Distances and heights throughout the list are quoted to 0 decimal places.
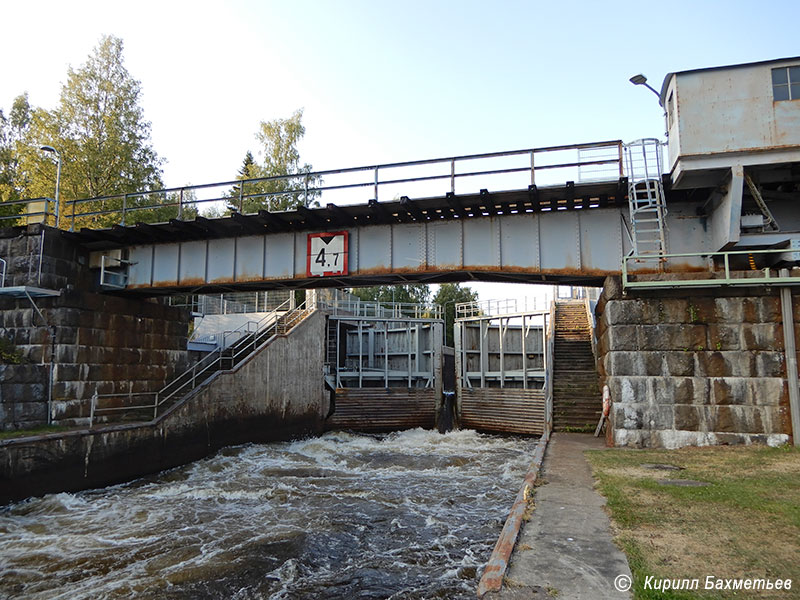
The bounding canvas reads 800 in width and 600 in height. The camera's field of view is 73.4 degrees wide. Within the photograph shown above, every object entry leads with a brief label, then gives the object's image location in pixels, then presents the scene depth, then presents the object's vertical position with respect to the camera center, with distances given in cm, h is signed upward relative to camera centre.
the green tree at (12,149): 2764 +1356
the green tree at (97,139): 2595 +1100
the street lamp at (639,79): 1335 +689
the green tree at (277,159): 3947 +1482
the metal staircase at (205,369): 1850 -54
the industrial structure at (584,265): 1277 +279
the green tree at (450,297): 6825 +773
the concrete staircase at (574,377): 1833 -78
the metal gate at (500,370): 2798 -73
